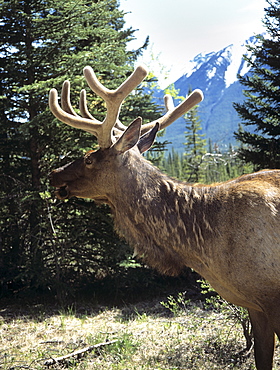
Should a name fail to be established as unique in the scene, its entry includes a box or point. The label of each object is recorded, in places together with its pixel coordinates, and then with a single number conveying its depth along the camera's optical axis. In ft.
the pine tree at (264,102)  25.88
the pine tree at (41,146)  20.89
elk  9.58
